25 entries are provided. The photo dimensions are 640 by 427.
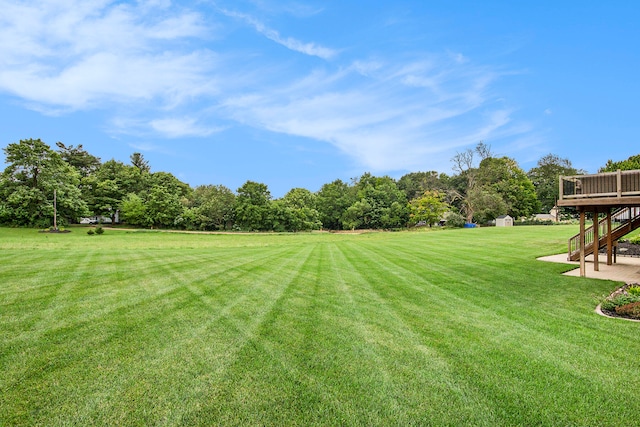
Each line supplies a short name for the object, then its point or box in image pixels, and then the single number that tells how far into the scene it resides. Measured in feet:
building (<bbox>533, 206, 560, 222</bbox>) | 190.43
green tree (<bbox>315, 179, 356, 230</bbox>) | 207.10
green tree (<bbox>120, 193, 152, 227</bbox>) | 143.54
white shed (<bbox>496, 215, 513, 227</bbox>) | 151.84
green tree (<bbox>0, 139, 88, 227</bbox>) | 107.14
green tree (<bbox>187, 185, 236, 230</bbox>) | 153.38
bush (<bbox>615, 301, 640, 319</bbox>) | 18.11
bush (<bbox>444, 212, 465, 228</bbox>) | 151.04
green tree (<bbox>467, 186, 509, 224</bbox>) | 153.28
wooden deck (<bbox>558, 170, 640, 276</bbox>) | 27.86
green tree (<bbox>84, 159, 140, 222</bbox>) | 150.10
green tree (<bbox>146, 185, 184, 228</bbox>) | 145.38
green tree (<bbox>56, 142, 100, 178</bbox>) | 177.99
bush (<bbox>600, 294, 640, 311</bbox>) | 19.80
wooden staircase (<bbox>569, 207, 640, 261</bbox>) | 39.06
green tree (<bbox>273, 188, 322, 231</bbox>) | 162.71
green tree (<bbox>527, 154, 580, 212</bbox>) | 200.64
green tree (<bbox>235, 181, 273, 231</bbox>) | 155.22
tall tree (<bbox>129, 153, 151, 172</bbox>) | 228.43
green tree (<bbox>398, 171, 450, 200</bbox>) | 220.43
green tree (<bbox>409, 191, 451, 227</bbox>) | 161.48
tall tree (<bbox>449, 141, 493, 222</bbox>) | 161.27
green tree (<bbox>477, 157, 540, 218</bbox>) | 168.86
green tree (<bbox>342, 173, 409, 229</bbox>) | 182.91
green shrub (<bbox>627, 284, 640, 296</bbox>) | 21.72
